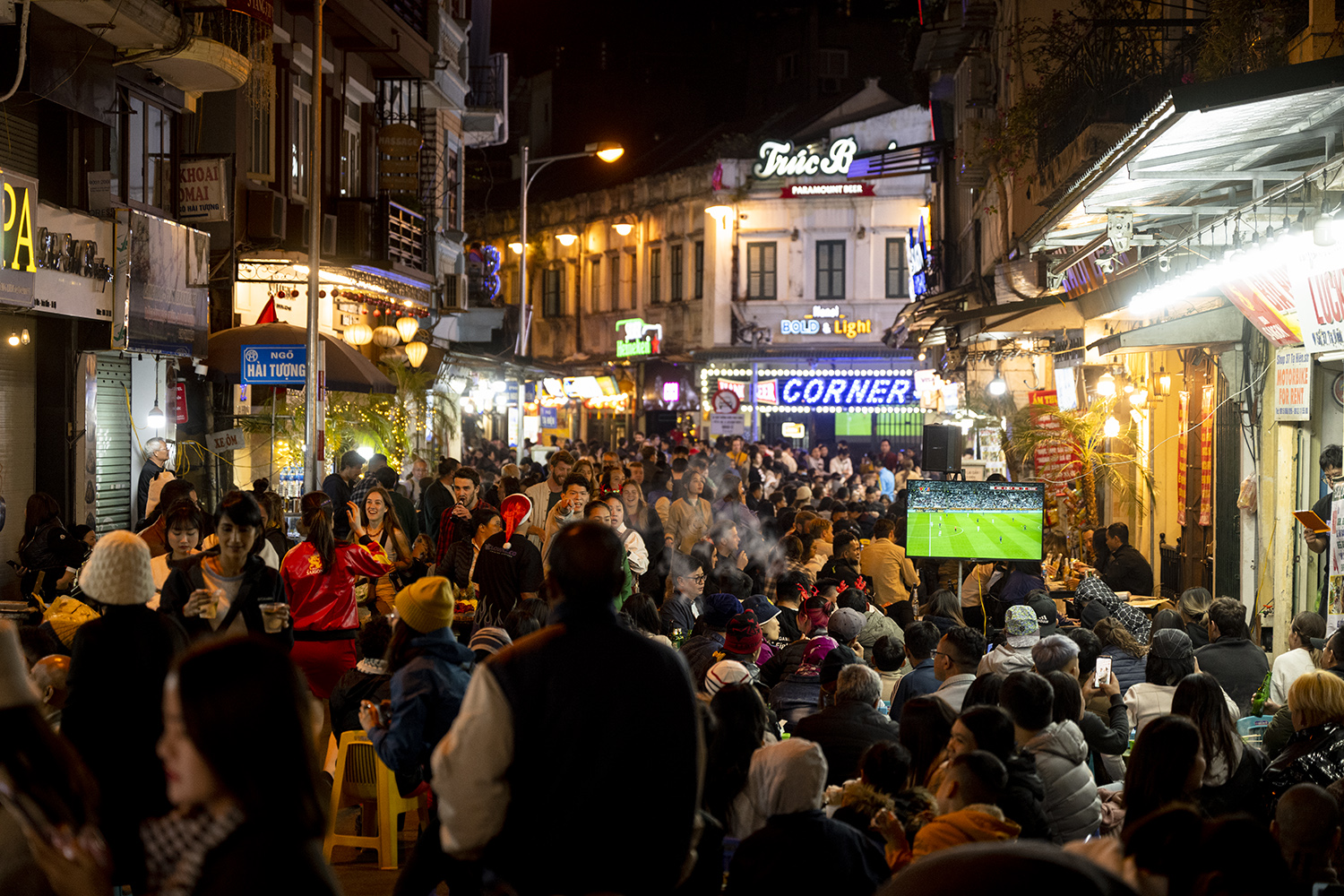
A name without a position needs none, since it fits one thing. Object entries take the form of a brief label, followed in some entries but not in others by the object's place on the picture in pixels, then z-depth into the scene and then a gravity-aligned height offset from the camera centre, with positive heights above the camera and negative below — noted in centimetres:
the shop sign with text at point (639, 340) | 4438 +298
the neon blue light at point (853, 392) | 4022 +97
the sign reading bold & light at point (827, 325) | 4150 +329
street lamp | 3014 +650
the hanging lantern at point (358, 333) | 2269 +160
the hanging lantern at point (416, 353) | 2384 +130
